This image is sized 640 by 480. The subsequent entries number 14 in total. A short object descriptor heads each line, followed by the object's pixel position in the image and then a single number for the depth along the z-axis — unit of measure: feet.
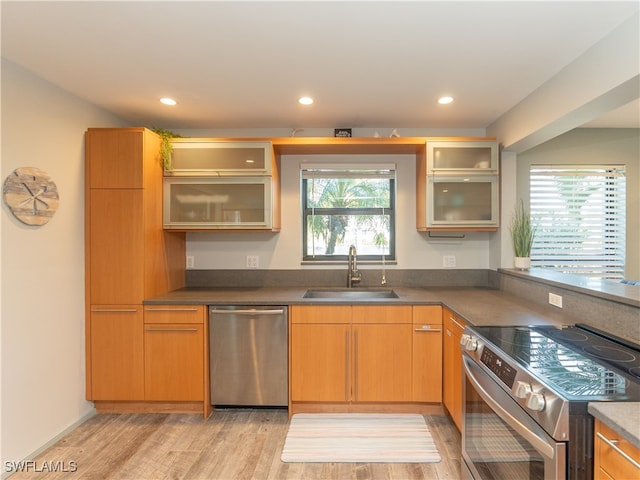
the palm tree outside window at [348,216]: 10.59
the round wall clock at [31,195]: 6.33
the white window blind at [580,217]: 10.25
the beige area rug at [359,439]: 6.75
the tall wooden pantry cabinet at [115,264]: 8.17
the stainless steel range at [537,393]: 3.44
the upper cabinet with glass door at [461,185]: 9.11
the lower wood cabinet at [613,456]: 2.97
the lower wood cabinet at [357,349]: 8.14
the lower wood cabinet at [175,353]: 8.18
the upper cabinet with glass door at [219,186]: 9.10
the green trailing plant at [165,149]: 8.96
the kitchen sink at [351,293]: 9.68
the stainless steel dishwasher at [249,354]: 8.18
